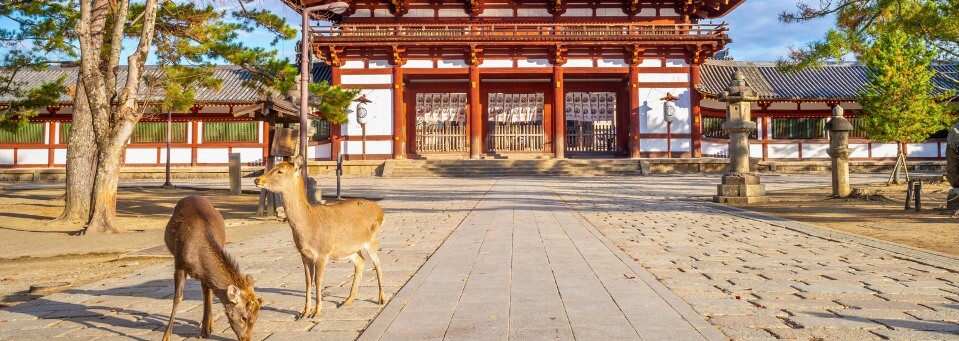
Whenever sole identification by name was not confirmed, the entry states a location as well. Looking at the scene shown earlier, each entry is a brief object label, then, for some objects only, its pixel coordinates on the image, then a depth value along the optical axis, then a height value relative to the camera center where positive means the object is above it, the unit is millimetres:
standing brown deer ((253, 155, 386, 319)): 3975 -356
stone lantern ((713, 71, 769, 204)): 14016 +493
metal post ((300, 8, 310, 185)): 12273 +1784
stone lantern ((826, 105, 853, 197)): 14562 +367
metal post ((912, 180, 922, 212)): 11656 -514
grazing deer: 3310 -511
